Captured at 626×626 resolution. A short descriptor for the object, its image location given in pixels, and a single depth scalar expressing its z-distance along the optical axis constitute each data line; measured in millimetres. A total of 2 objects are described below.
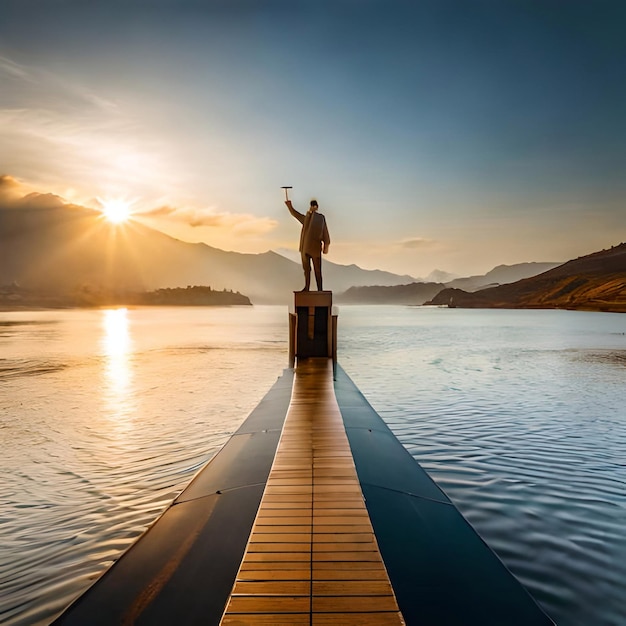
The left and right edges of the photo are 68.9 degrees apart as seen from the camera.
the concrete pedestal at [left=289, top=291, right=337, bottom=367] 15523
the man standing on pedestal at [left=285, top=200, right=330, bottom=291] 14961
